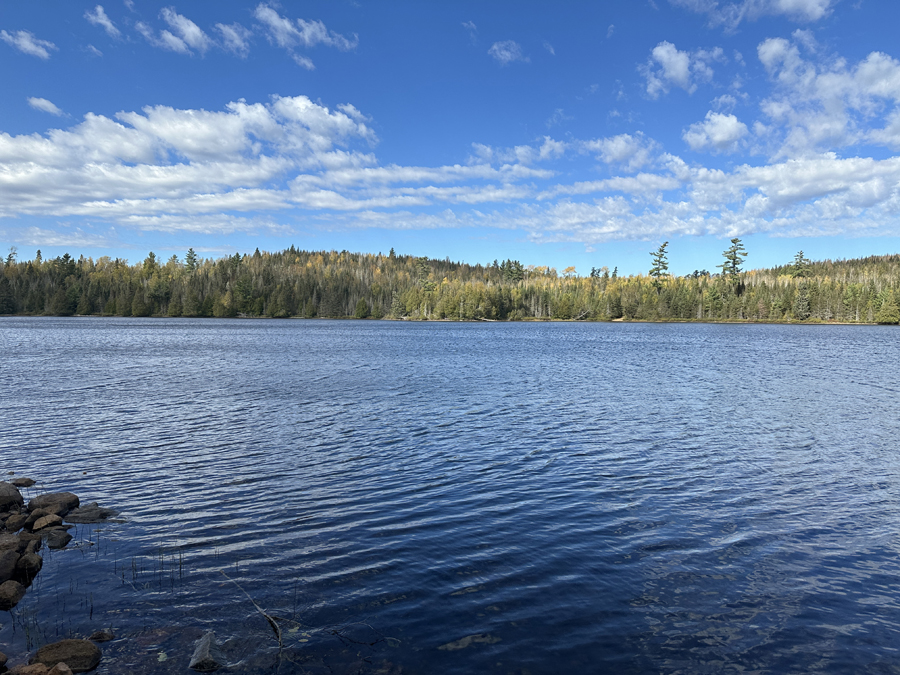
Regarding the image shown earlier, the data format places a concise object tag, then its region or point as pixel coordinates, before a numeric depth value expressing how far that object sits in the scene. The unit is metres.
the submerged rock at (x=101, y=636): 9.82
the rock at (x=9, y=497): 15.77
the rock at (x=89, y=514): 15.52
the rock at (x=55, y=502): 15.96
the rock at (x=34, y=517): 15.16
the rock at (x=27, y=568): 12.23
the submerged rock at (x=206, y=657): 8.98
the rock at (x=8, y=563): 12.04
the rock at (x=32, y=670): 8.41
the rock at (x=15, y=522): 14.85
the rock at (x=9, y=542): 13.13
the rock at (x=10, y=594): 11.17
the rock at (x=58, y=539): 14.13
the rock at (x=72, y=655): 8.91
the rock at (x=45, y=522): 14.84
